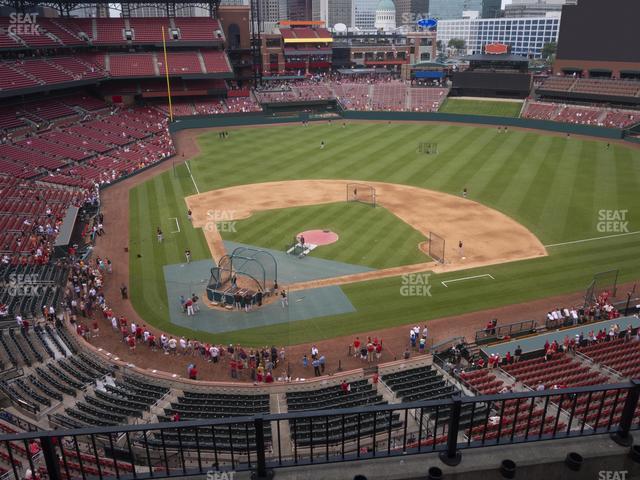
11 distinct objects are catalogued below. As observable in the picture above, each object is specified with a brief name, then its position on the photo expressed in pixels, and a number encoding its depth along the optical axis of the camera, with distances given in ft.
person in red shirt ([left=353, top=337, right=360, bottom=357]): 84.02
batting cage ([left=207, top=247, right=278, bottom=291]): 102.83
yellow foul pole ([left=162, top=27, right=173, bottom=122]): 259.68
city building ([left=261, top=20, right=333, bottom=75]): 387.55
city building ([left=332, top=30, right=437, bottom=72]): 431.43
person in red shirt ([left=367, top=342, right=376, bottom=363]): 83.48
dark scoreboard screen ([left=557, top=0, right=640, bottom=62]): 261.44
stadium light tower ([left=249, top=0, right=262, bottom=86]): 328.29
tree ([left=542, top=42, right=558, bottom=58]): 638.41
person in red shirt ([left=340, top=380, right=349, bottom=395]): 71.05
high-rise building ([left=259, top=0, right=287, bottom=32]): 417.08
